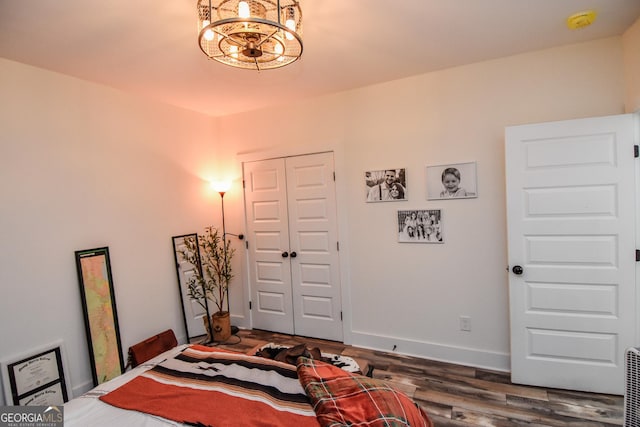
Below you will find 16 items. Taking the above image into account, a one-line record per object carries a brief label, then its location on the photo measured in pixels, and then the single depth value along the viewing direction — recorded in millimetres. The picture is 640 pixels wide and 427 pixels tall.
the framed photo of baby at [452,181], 2852
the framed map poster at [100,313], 2666
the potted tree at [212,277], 3629
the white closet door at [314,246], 3521
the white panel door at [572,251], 2320
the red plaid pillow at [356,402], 1382
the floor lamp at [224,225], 3908
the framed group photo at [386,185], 3125
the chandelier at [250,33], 1412
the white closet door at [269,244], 3793
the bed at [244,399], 1439
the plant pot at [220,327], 3643
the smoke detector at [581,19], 2037
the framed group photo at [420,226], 3008
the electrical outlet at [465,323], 2922
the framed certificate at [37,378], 2209
